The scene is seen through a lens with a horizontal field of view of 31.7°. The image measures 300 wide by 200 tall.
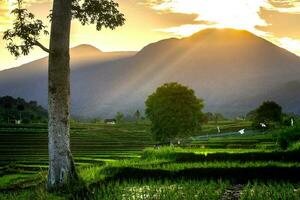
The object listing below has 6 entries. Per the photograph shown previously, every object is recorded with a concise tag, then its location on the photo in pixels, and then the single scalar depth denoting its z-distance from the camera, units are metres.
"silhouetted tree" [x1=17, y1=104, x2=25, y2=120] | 190.95
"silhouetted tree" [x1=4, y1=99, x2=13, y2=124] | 194.04
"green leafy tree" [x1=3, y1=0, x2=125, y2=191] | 25.81
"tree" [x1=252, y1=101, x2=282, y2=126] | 136.75
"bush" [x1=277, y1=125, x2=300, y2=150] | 44.81
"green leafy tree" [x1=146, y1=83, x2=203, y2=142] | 99.88
